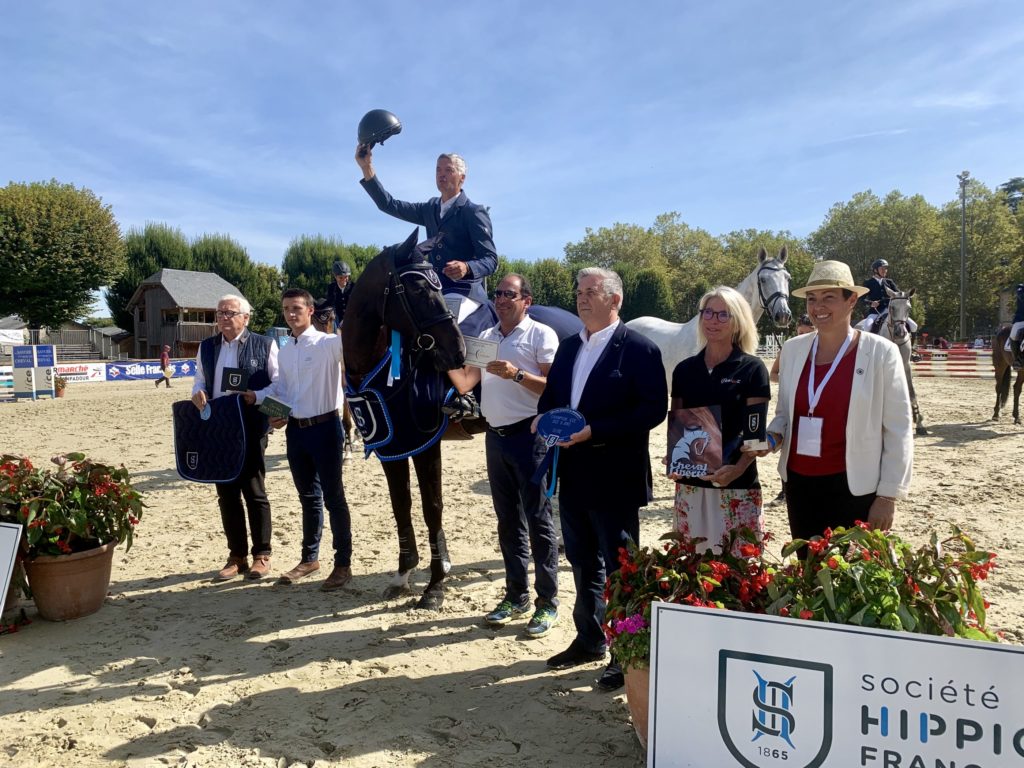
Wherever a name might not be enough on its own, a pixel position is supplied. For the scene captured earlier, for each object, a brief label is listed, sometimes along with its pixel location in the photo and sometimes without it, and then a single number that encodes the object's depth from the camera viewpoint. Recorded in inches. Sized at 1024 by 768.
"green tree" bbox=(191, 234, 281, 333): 1934.1
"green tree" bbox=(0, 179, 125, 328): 1427.2
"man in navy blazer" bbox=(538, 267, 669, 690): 118.7
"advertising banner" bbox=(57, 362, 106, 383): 1001.5
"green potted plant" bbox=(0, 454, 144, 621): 152.9
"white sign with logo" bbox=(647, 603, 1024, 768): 67.2
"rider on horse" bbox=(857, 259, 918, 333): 449.1
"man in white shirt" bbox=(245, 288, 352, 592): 176.4
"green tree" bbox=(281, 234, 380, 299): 1956.2
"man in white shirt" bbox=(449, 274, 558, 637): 147.2
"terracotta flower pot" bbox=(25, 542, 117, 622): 154.5
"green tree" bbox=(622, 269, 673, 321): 2065.7
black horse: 154.1
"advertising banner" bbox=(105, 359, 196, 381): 1063.0
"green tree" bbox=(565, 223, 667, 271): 2412.6
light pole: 1469.0
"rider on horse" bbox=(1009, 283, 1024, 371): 453.4
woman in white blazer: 105.3
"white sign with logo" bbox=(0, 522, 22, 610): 127.6
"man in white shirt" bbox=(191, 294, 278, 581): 183.3
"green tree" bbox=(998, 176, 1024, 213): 3228.3
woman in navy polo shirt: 114.8
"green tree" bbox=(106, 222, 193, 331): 1822.1
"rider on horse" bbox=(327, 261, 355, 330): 285.0
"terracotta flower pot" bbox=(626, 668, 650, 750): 93.9
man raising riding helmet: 173.8
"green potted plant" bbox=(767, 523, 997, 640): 79.4
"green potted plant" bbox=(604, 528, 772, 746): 90.0
